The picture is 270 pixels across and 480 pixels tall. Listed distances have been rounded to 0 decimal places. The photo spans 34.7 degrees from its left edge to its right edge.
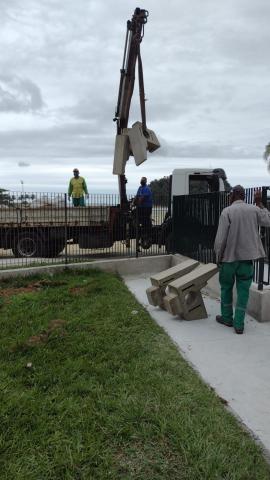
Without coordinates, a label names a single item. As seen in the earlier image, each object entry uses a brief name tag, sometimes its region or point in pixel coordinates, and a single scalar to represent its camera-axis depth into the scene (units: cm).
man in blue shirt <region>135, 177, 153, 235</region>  1095
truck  1121
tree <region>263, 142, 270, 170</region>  3238
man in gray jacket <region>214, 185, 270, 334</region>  536
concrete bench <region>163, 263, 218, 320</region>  591
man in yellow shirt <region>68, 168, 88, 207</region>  1262
